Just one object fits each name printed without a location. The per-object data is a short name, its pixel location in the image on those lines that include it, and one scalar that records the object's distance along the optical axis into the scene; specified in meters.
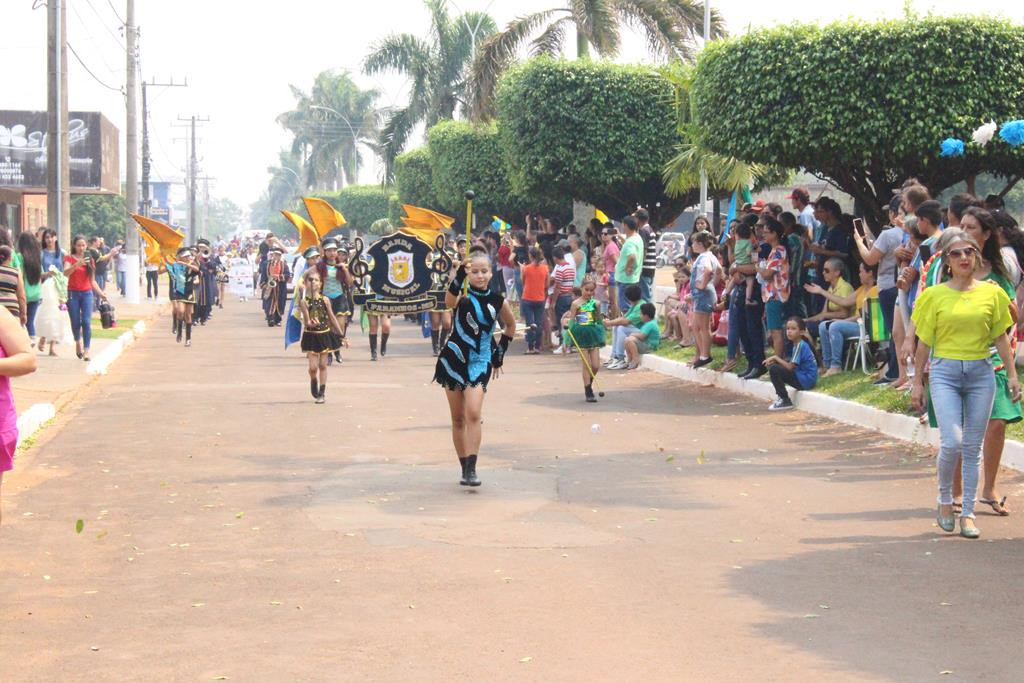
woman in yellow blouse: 8.55
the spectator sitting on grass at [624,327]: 20.80
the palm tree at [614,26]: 33.19
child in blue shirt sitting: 15.09
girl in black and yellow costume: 16.23
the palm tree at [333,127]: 94.94
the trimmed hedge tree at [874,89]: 16.81
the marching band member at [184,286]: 26.12
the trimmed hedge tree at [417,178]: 53.85
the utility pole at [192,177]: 91.56
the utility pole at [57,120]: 24.17
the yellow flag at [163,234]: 27.67
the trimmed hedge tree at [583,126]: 29.11
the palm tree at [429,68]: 51.72
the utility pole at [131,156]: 39.88
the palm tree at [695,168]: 20.11
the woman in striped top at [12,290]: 15.79
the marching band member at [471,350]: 10.52
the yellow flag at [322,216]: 21.59
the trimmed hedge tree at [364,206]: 81.25
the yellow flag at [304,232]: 22.31
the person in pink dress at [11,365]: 6.00
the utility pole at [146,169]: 57.69
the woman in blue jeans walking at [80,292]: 20.66
